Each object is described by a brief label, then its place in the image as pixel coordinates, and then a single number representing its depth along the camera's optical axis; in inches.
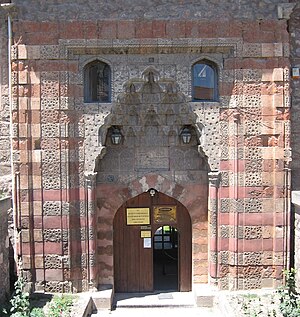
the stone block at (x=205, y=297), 330.6
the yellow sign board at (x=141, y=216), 352.2
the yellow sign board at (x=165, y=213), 352.5
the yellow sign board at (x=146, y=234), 353.1
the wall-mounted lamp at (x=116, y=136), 334.3
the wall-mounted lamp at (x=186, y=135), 334.6
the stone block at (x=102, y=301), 325.4
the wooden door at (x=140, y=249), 351.9
